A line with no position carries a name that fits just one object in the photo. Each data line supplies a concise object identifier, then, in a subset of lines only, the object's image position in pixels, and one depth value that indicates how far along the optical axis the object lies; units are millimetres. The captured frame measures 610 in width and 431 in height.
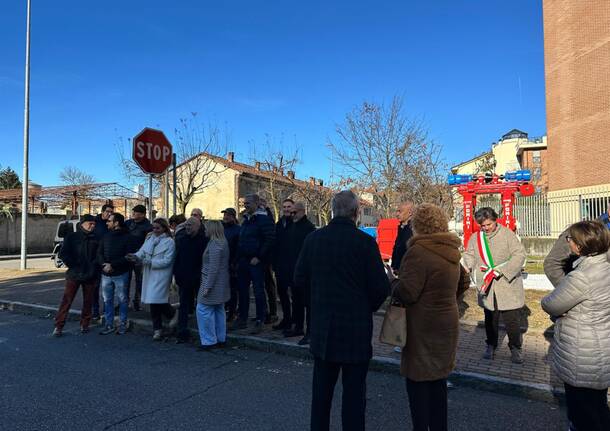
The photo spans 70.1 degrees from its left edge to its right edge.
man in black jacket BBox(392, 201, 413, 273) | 5789
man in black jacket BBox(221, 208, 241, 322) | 7021
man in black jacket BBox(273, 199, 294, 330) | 6348
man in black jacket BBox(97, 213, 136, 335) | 6863
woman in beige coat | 5023
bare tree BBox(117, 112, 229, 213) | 24205
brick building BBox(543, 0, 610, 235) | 25141
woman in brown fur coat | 2885
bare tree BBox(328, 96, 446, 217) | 14922
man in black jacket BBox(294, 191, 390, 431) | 2971
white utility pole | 16812
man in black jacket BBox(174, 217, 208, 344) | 6309
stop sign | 7691
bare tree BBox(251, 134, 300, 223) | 26609
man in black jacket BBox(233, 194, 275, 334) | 6512
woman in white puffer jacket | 2885
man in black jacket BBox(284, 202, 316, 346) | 6246
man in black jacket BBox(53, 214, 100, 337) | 7016
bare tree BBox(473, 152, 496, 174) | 37438
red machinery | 10086
